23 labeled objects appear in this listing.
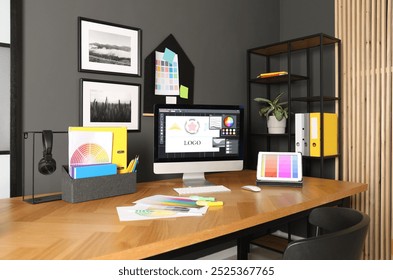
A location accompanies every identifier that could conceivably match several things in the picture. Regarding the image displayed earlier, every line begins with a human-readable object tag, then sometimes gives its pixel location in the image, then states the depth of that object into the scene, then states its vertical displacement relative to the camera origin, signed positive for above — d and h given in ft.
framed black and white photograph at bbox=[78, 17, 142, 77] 7.40 +1.94
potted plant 10.29 +0.57
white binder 9.49 +0.11
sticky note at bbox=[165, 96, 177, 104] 8.80 +0.92
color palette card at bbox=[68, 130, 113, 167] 5.81 -0.19
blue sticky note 8.73 +2.01
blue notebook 5.62 -0.57
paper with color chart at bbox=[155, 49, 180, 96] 8.61 +1.55
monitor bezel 7.11 +0.16
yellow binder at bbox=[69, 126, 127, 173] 6.36 -0.21
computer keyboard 6.50 -1.01
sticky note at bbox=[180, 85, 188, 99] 9.05 +1.14
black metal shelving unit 9.95 +1.71
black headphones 5.49 -0.34
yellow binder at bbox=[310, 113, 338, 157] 9.25 +0.06
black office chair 3.66 -1.16
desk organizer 5.64 -0.85
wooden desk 3.60 -1.12
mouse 6.69 -1.00
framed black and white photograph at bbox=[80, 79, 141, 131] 7.42 +0.71
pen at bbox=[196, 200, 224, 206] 5.45 -1.04
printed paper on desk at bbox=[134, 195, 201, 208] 5.41 -1.03
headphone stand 5.73 -1.05
